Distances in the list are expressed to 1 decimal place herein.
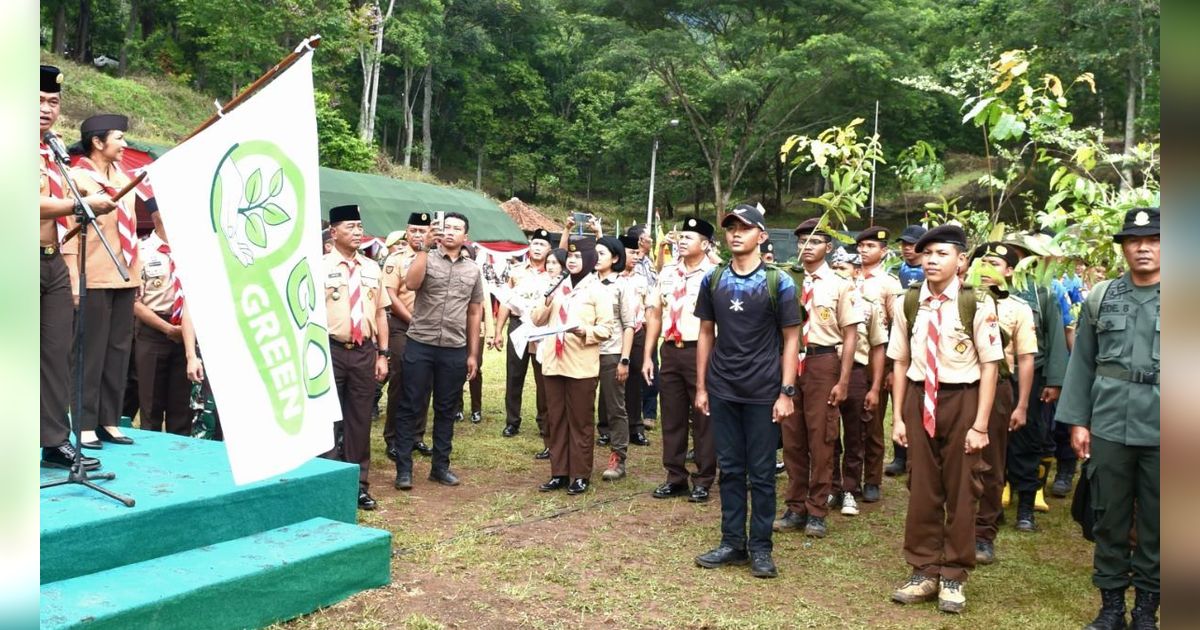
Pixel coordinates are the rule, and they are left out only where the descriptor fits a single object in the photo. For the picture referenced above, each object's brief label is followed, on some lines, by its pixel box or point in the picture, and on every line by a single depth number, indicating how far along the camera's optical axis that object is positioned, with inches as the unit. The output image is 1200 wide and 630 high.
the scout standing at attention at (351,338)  247.8
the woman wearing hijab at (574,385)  286.8
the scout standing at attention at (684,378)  286.2
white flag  149.8
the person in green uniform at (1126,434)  169.6
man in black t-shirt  210.1
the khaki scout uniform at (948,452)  190.2
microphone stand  147.8
